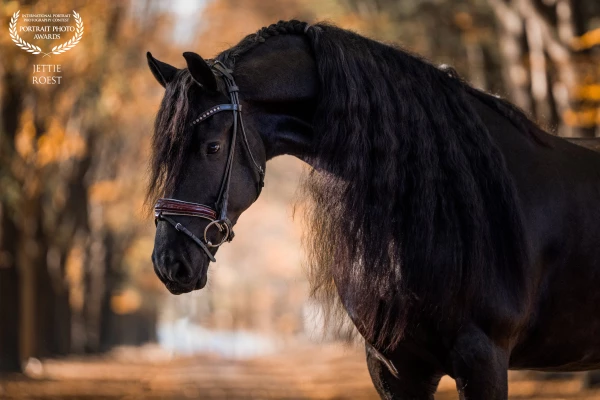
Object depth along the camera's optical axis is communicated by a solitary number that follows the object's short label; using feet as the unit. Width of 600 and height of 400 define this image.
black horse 27.32
